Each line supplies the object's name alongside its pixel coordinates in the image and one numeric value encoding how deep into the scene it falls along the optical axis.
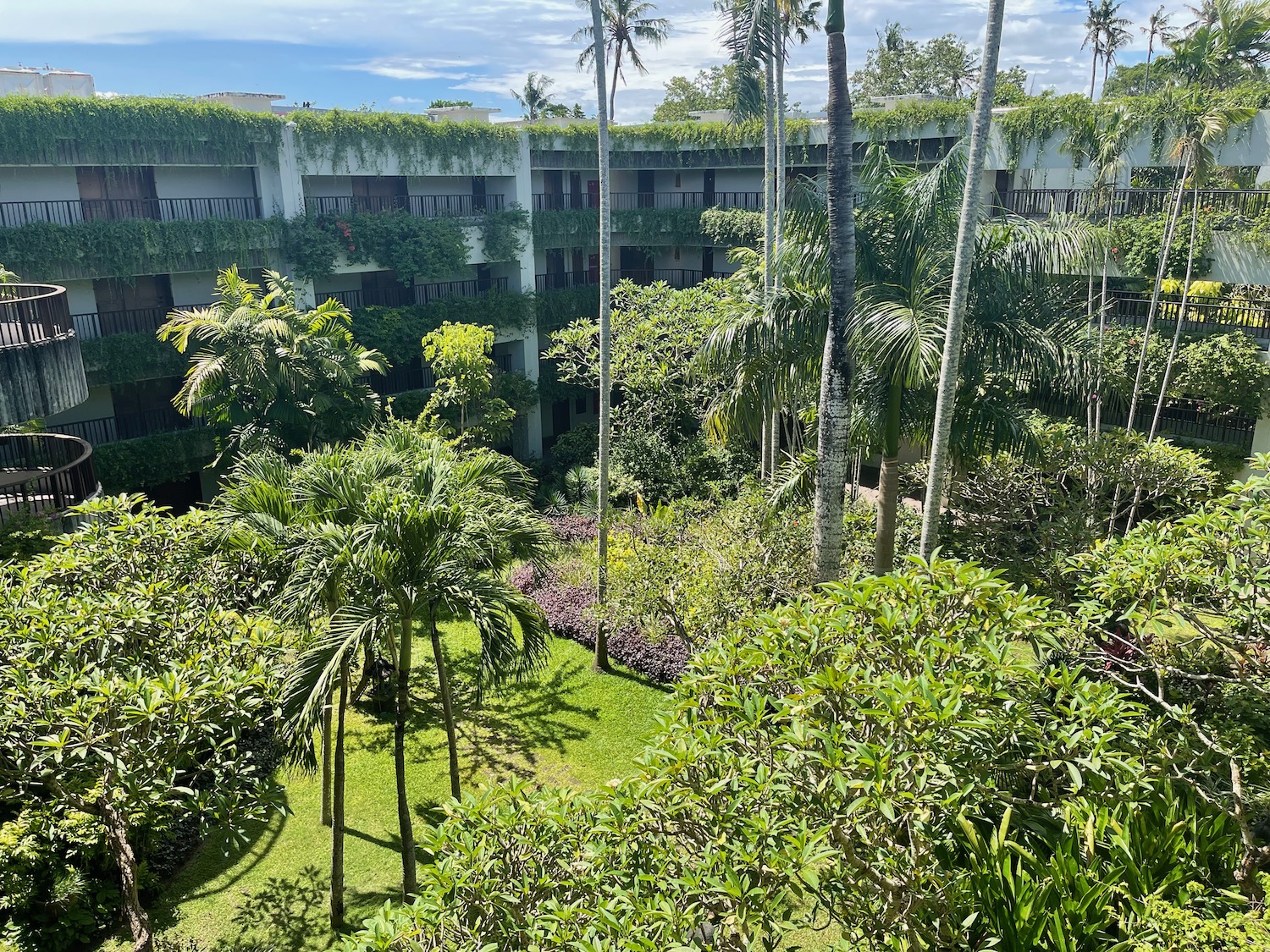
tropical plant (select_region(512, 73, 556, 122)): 55.16
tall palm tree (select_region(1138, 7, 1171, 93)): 50.06
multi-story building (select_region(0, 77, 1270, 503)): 21.91
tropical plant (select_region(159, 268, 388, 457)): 17.61
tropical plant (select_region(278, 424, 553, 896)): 9.05
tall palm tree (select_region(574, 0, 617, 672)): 16.22
